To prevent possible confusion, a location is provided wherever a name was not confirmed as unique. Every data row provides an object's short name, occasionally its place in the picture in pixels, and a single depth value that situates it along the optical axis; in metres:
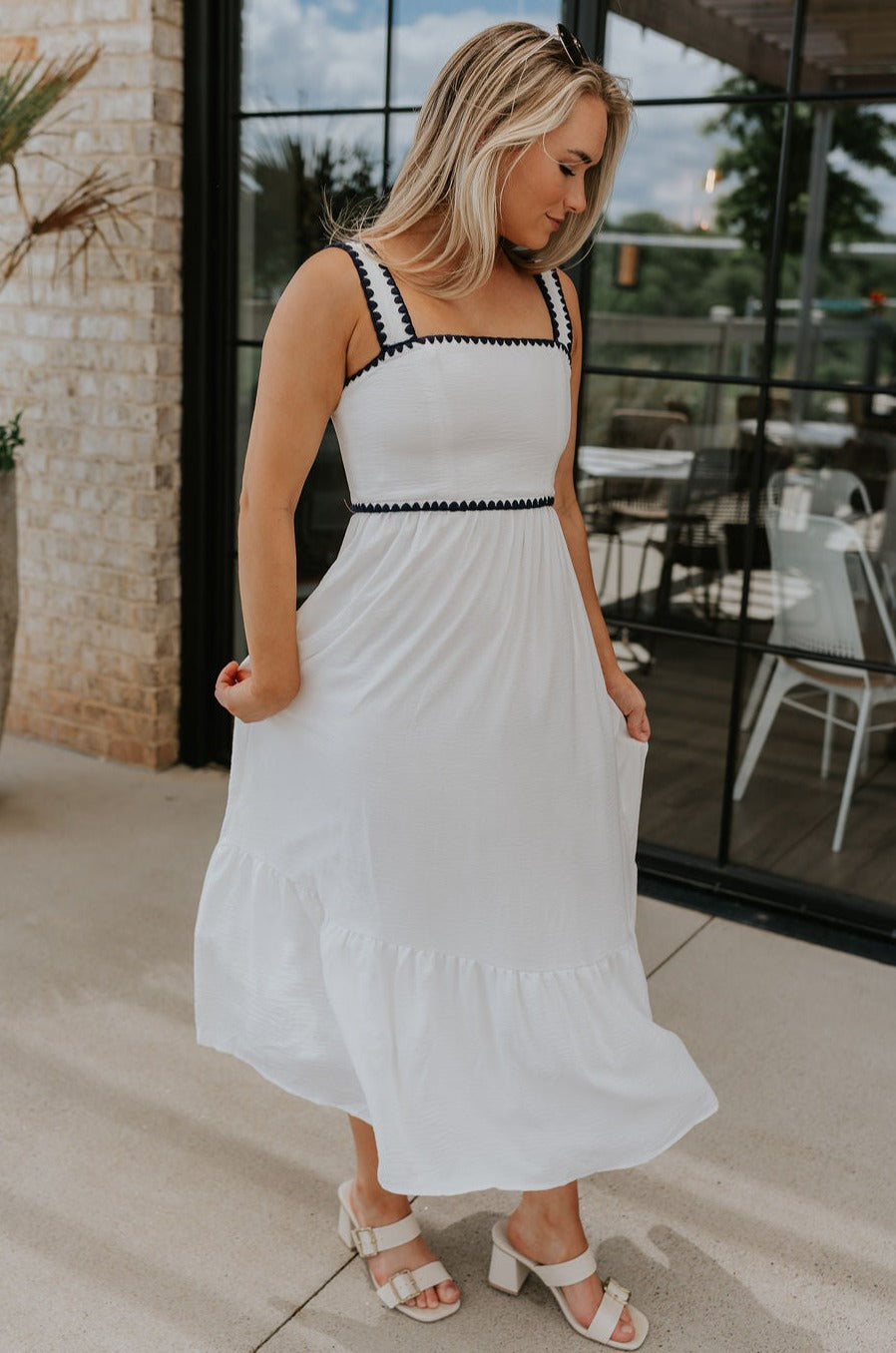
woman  1.47
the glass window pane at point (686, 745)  3.33
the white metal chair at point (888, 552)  3.15
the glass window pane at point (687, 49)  3.13
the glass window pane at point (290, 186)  3.36
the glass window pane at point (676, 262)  5.86
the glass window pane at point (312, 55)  3.29
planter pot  3.29
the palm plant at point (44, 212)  3.07
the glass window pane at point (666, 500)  3.38
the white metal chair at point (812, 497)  3.28
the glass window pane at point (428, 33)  3.12
